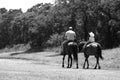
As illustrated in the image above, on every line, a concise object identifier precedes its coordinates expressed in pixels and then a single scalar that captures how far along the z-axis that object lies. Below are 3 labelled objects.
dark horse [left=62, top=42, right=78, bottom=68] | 24.14
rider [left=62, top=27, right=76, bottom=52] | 24.31
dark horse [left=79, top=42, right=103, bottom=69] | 23.47
